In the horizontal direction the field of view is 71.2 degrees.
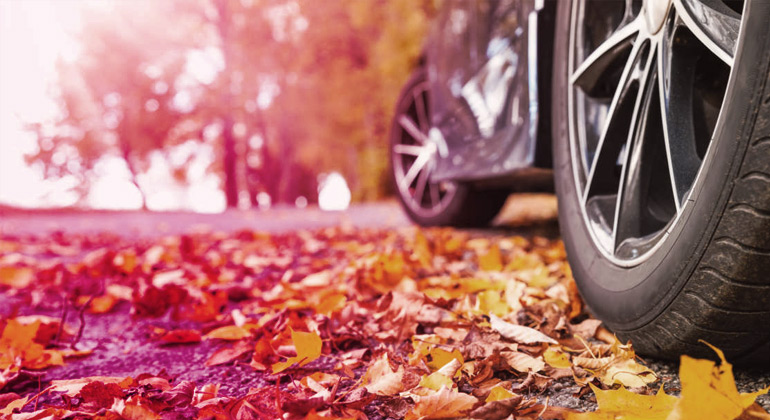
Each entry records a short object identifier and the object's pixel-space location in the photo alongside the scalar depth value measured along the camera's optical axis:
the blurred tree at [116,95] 14.37
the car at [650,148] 0.88
